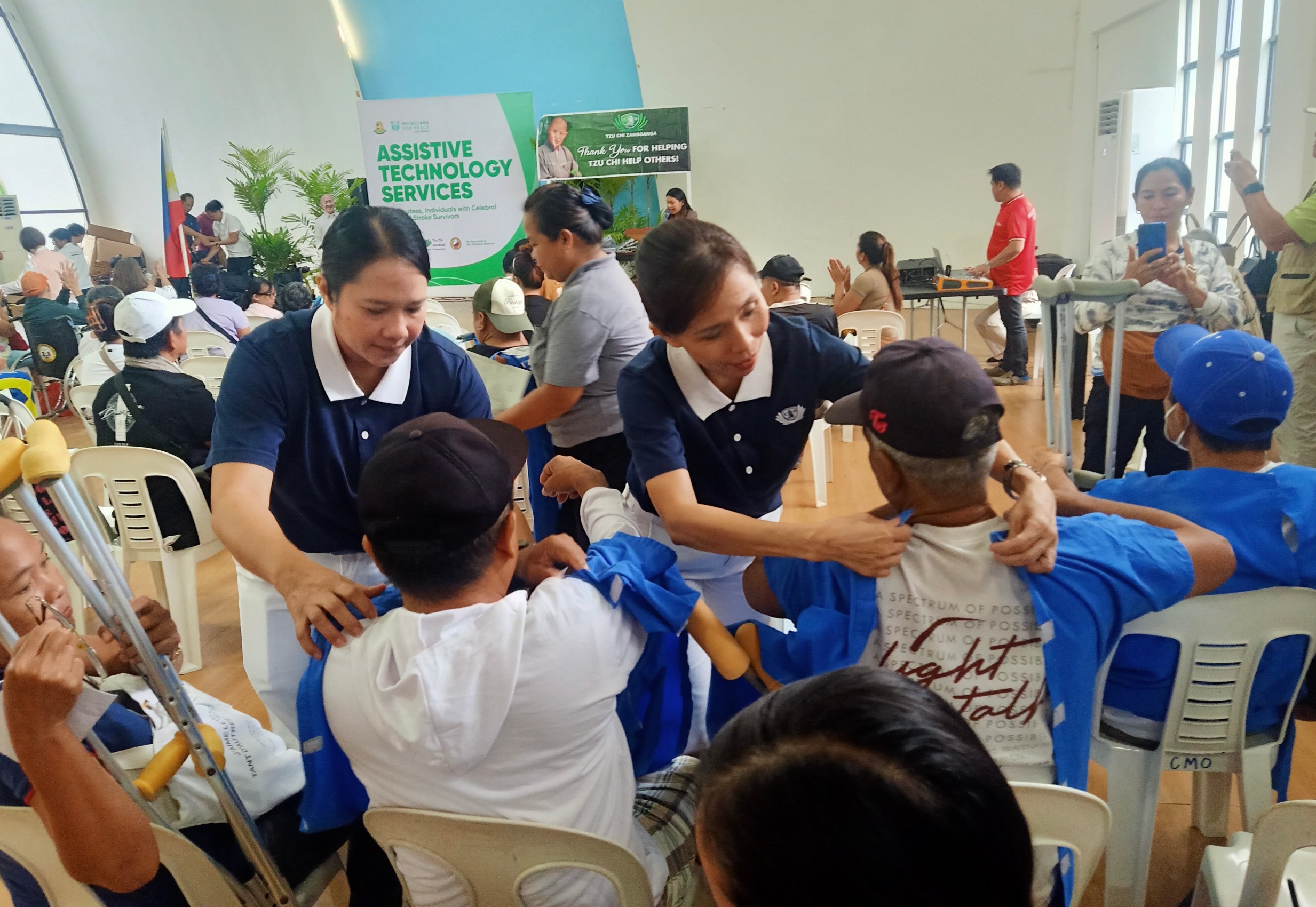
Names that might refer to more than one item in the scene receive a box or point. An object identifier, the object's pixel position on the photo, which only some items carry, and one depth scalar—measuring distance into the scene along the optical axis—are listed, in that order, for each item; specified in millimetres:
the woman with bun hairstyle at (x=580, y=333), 2199
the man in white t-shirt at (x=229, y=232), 9617
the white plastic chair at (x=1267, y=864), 937
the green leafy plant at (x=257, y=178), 9781
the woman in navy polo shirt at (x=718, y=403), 1388
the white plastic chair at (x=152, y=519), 2789
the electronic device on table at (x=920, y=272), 7113
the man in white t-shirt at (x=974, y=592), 1088
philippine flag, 9633
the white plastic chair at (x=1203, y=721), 1347
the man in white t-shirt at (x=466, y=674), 955
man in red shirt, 6348
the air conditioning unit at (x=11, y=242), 9664
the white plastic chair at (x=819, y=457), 4113
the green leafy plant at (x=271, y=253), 9023
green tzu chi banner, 8977
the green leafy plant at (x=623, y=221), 9656
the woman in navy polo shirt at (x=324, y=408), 1440
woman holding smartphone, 2676
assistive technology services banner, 8281
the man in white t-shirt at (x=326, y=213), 9078
